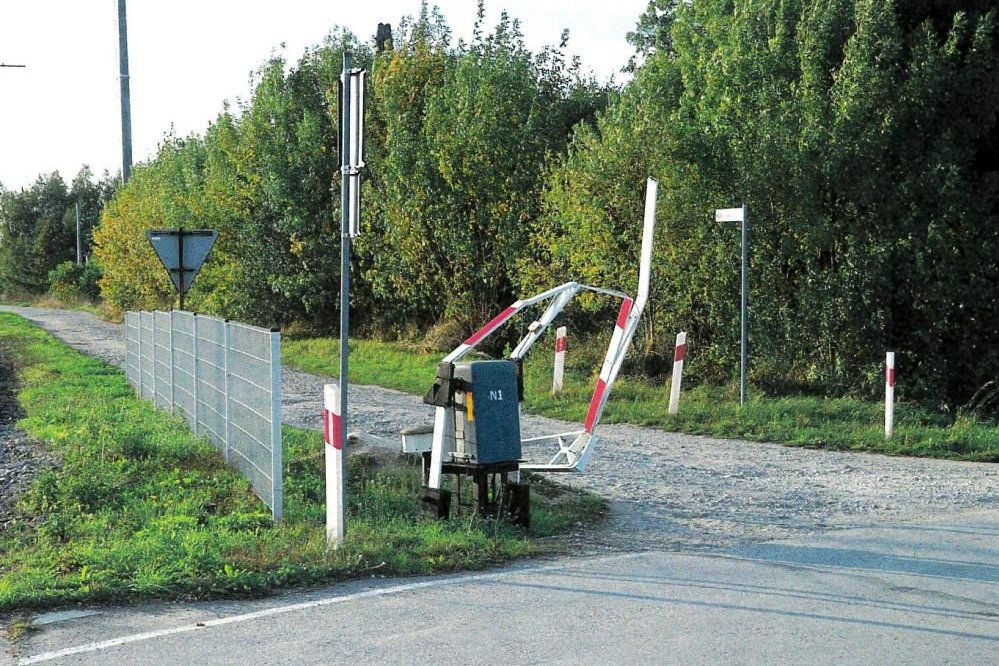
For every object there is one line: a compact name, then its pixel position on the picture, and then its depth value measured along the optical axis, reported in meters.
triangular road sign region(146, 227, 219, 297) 16.42
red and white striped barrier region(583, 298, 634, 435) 9.88
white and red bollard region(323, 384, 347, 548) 8.11
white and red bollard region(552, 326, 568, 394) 19.38
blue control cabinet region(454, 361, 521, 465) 9.06
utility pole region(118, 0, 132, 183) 42.75
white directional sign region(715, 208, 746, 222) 16.69
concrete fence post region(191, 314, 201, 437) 14.13
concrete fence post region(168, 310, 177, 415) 16.44
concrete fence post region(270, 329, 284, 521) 9.30
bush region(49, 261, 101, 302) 66.19
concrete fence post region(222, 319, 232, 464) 11.83
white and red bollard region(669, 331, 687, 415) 16.73
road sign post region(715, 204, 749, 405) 16.73
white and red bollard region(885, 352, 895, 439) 14.59
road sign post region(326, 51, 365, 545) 7.92
